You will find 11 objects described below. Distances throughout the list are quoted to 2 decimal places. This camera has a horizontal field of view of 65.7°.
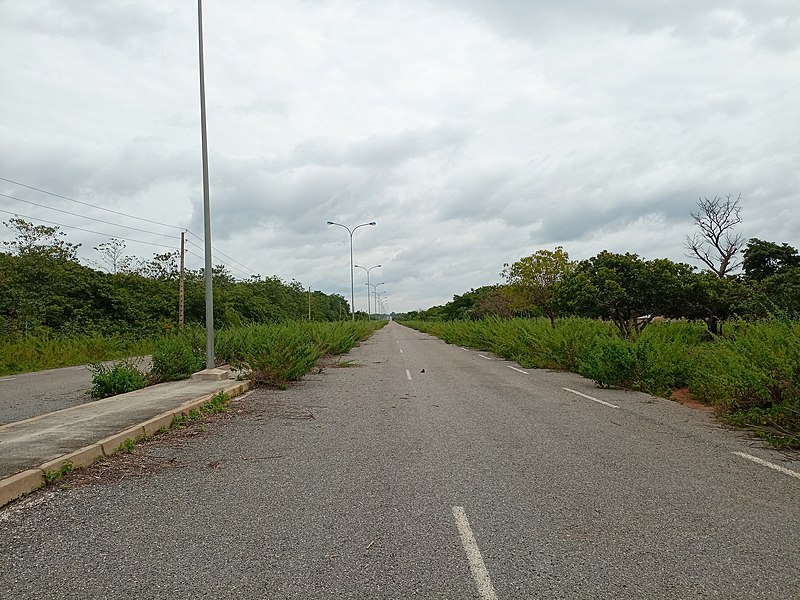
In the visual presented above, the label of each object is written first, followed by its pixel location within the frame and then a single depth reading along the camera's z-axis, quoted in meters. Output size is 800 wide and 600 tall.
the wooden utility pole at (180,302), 36.25
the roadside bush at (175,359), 14.80
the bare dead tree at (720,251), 37.22
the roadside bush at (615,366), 14.66
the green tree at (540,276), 30.50
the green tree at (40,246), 35.53
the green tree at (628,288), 18.98
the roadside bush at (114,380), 13.09
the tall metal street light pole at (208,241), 14.28
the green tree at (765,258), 34.97
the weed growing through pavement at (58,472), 6.12
